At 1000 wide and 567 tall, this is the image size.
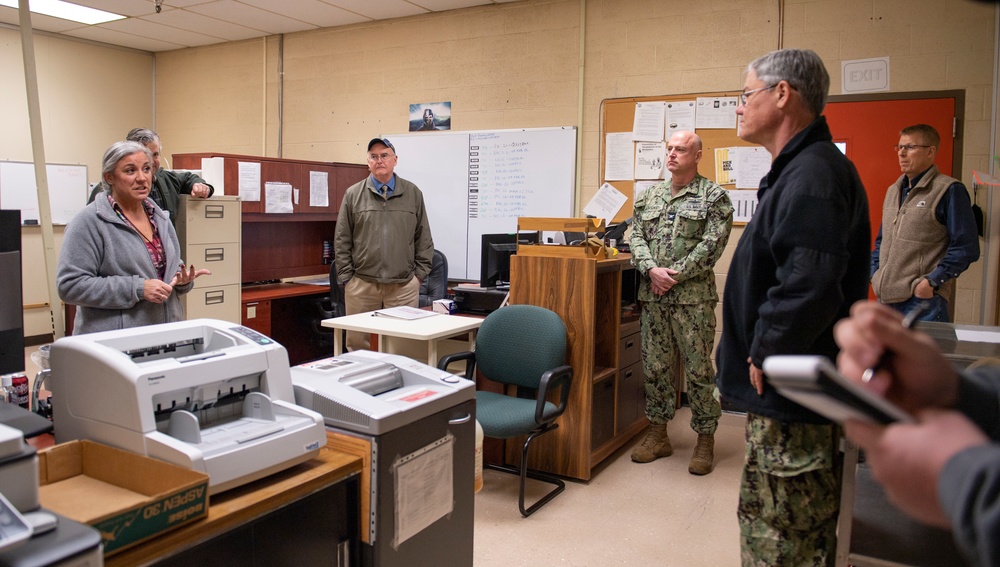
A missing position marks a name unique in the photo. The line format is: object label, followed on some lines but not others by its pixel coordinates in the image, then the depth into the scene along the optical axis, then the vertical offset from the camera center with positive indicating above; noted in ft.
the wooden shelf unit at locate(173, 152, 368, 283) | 16.24 -0.08
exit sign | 13.43 +2.84
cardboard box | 4.01 -1.68
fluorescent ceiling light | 17.97 +5.22
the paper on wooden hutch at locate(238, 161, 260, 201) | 15.89 +0.85
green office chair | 9.78 -2.08
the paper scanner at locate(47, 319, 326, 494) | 4.74 -1.29
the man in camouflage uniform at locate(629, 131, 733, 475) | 11.50 -0.87
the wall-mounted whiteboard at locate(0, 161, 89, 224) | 19.40 +0.73
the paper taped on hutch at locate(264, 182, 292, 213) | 16.56 +0.50
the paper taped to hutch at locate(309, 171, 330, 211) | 17.76 +0.76
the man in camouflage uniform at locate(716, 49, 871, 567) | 5.75 -0.55
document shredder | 5.77 -1.85
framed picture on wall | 18.10 +2.64
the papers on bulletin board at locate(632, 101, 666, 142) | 15.35 +2.19
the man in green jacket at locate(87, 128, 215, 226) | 12.41 +0.63
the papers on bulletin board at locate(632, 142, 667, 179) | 15.44 +1.40
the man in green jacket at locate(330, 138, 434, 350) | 14.47 -0.35
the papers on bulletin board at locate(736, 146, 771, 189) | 14.52 +1.23
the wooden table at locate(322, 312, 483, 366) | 10.66 -1.59
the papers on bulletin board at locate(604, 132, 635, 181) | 15.78 +1.48
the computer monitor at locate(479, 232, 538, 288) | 13.21 -0.64
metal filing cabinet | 13.92 -0.63
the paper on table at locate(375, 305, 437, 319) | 11.76 -1.49
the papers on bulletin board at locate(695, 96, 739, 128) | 14.66 +2.30
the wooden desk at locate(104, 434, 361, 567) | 4.17 -1.87
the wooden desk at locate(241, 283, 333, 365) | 15.79 -2.21
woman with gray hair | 8.32 -0.49
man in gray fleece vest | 11.16 -0.07
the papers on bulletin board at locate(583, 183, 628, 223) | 16.01 +0.48
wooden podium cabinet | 10.89 -1.96
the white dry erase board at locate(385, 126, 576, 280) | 16.67 +1.05
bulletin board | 14.78 +1.91
